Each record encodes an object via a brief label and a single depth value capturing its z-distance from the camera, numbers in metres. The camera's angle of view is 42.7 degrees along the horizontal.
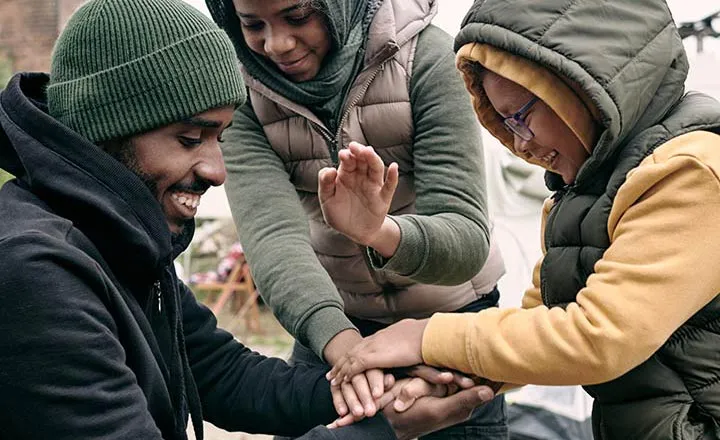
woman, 2.25
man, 1.57
